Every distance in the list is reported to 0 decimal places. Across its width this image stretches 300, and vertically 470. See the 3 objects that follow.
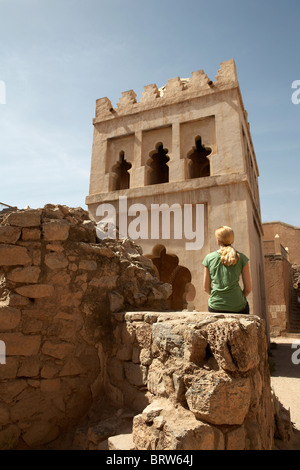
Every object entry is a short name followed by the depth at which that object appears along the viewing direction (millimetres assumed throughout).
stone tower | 8062
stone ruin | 1987
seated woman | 2947
